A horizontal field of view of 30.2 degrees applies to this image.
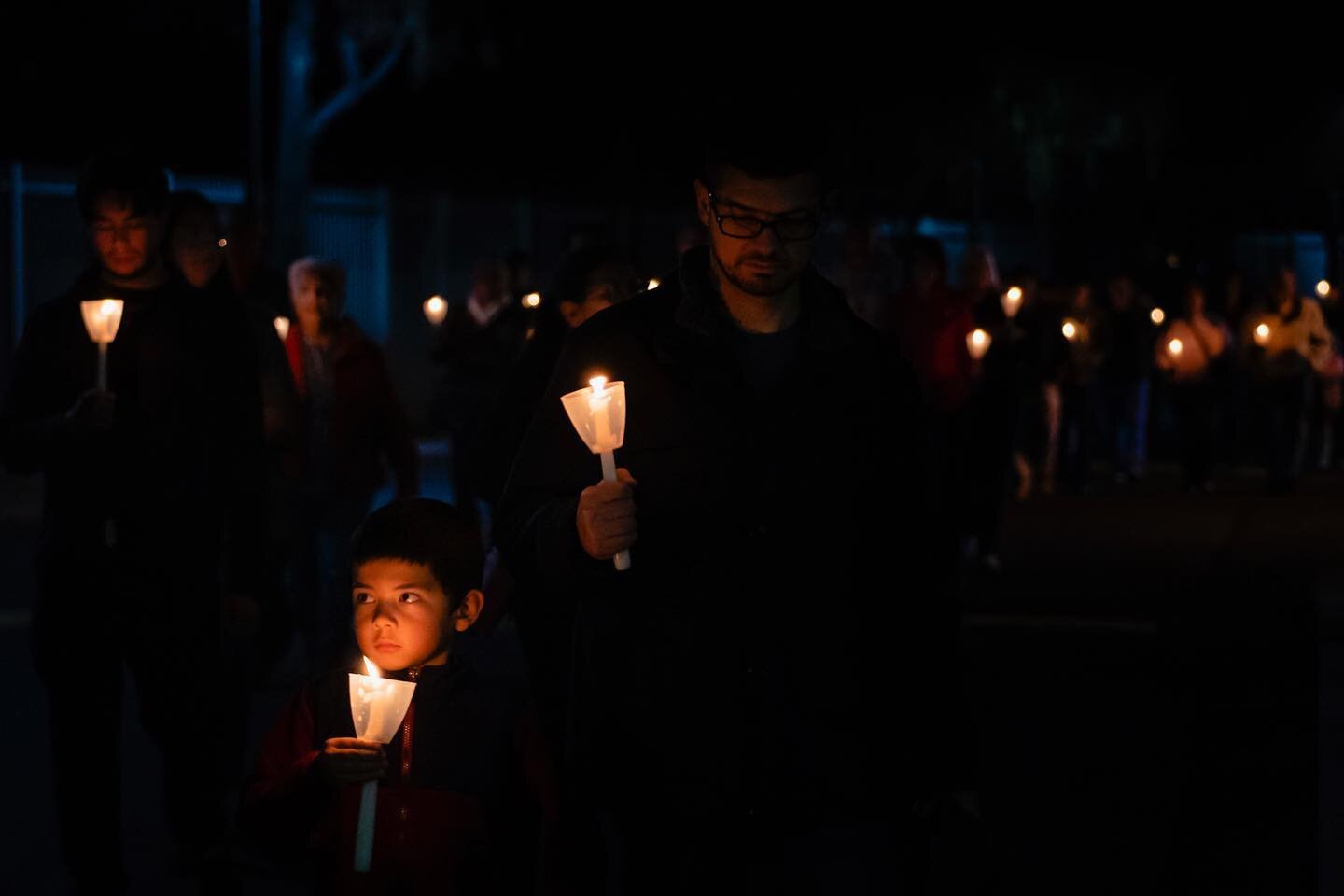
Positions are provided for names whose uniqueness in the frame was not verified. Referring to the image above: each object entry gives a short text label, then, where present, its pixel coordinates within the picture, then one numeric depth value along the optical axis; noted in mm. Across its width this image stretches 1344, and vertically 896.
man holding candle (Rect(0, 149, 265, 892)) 5766
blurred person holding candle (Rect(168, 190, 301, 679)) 6285
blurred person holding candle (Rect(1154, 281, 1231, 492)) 20438
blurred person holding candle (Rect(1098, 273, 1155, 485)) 21625
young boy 4305
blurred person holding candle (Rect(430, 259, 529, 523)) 9945
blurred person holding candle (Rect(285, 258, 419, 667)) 9664
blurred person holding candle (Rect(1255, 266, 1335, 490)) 20031
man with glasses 4012
